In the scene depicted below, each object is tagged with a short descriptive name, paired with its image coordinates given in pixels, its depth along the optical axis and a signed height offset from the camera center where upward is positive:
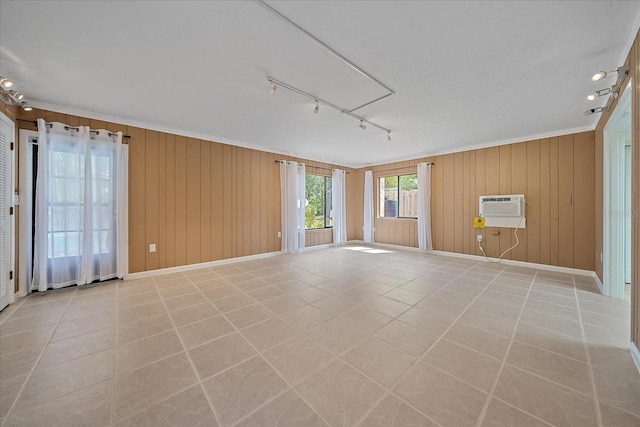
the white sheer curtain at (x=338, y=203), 6.68 +0.30
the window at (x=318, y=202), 6.51 +0.32
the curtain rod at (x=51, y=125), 2.99 +1.16
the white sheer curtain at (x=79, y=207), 3.01 +0.10
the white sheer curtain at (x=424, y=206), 5.59 +0.18
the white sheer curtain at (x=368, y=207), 6.87 +0.20
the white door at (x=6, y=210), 2.60 +0.05
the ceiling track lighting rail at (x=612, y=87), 2.00 +1.19
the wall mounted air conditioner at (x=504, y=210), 4.34 +0.06
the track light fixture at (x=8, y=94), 2.38 +1.24
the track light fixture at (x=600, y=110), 2.62 +1.14
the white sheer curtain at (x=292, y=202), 5.50 +0.29
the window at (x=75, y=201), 3.11 +0.17
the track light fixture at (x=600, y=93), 2.27 +1.18
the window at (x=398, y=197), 6.17 +0.46
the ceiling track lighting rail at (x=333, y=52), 1.62 +1.36
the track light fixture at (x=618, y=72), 1.98 +1.19
